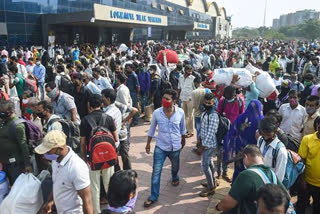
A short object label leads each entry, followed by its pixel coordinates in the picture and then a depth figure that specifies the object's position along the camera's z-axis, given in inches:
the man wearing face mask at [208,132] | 175.2
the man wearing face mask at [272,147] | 121.1
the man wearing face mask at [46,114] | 154.7
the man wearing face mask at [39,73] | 368.5
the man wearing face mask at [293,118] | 189.6
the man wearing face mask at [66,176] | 111.8
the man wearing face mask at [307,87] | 253.0
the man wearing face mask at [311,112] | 181.8
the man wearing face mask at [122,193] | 84.8
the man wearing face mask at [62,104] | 191.9
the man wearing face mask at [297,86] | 271.7
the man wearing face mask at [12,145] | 144.5
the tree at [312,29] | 2578.7
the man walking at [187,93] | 279.4
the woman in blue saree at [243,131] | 171.5
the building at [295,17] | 5398.6
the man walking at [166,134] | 171.0
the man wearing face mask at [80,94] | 234.1
